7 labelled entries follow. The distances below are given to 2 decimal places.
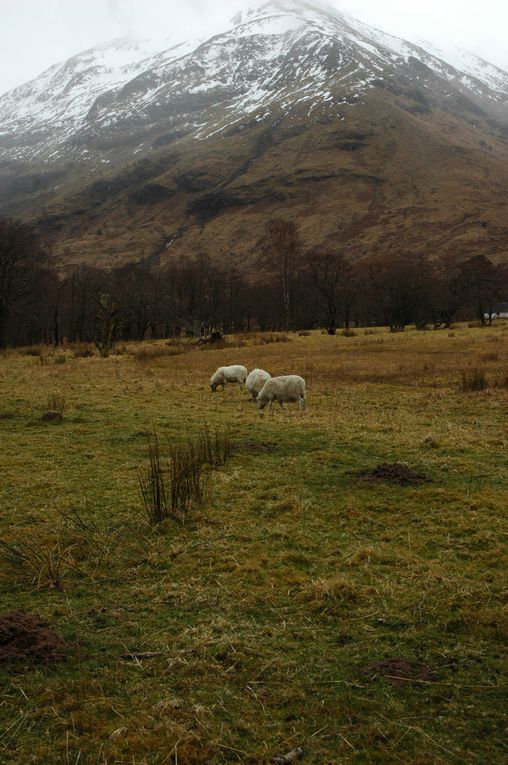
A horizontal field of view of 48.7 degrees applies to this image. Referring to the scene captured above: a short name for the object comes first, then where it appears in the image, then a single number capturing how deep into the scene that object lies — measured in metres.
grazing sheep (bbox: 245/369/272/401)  18.59
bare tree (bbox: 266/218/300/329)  69.69
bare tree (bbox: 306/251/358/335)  67.62
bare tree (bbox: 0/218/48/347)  49.84
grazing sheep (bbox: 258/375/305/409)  16.56
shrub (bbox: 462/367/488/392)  18.23
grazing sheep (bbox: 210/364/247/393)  21.48
